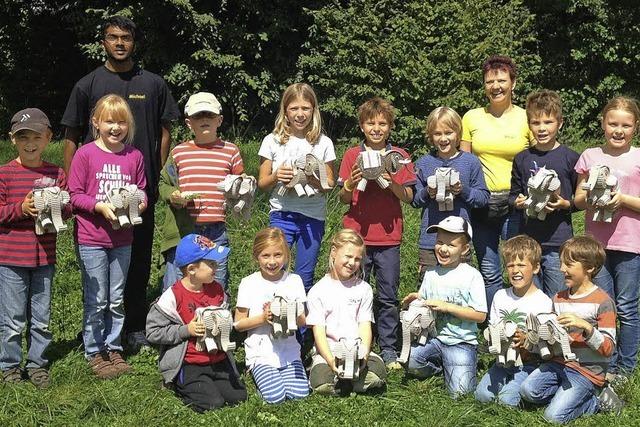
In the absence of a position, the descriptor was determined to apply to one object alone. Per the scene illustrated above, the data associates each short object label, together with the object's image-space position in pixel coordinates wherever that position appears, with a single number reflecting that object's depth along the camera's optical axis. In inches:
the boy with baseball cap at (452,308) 204.7
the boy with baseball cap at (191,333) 197.0
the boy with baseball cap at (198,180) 215.3
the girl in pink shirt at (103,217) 208.1
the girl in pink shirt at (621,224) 204.5
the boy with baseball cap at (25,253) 201.5
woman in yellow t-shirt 223.6
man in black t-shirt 223.8
